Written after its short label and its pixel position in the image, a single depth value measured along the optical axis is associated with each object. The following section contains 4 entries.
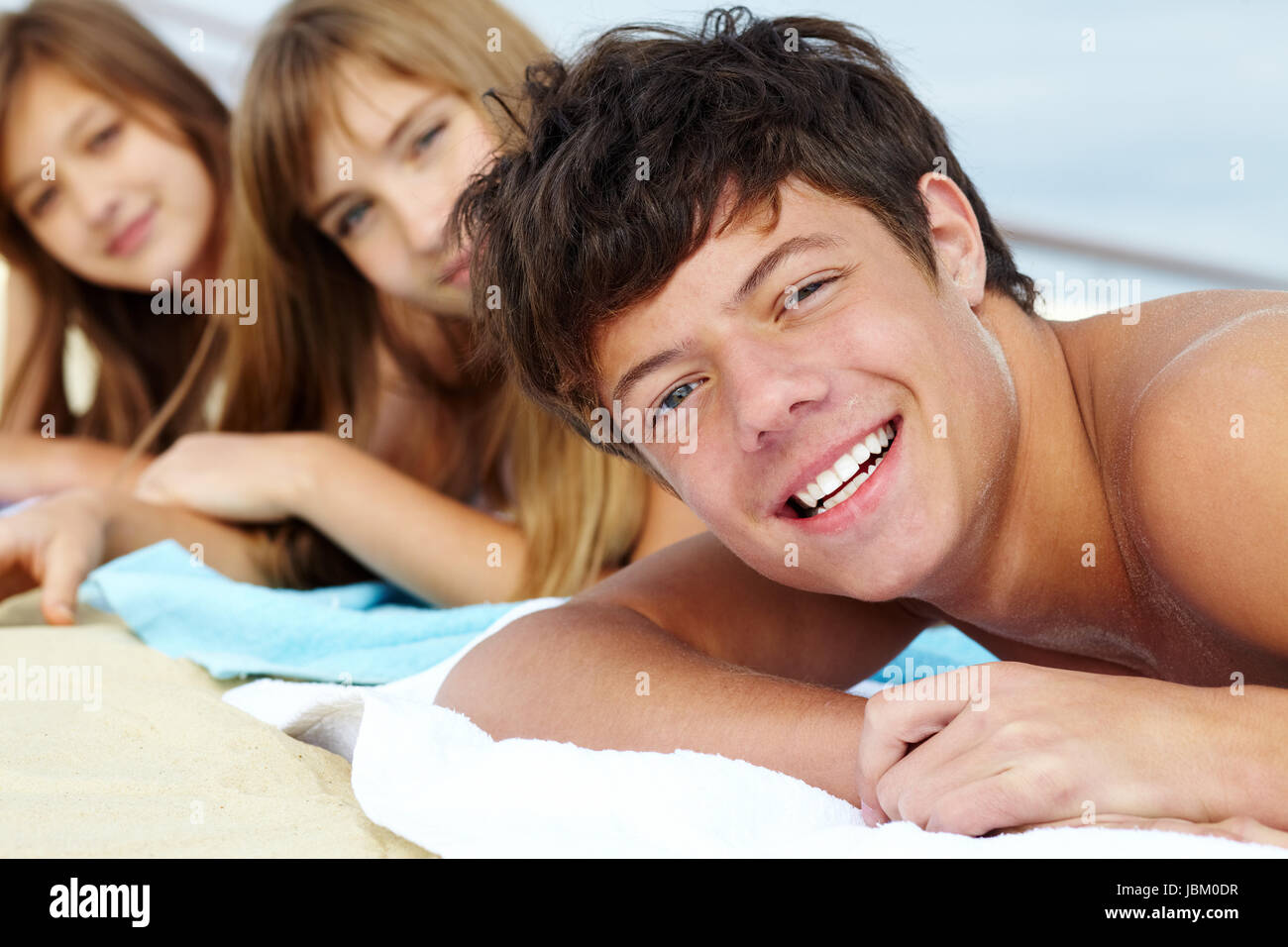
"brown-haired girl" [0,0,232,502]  2.28
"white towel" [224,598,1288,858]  0.70
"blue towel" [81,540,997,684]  1.36
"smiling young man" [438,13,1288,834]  0.75
